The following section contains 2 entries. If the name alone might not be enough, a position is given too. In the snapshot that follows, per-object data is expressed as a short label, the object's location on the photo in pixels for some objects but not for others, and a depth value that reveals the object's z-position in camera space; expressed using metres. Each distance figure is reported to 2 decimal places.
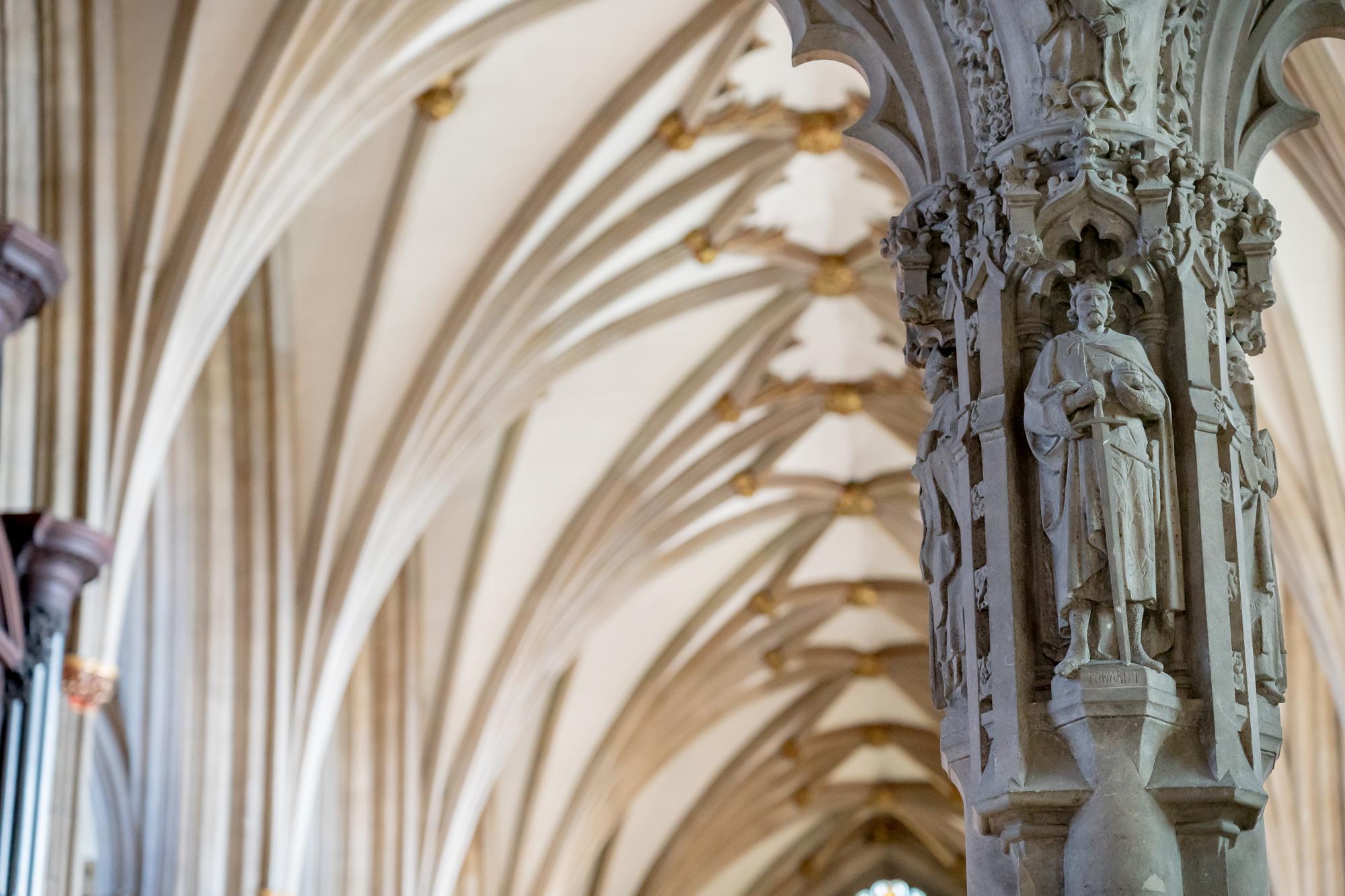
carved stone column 5.27
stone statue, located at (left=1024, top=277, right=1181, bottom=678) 5.32
